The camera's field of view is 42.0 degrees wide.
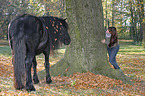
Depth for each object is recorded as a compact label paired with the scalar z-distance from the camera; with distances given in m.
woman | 8.39
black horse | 5.49
